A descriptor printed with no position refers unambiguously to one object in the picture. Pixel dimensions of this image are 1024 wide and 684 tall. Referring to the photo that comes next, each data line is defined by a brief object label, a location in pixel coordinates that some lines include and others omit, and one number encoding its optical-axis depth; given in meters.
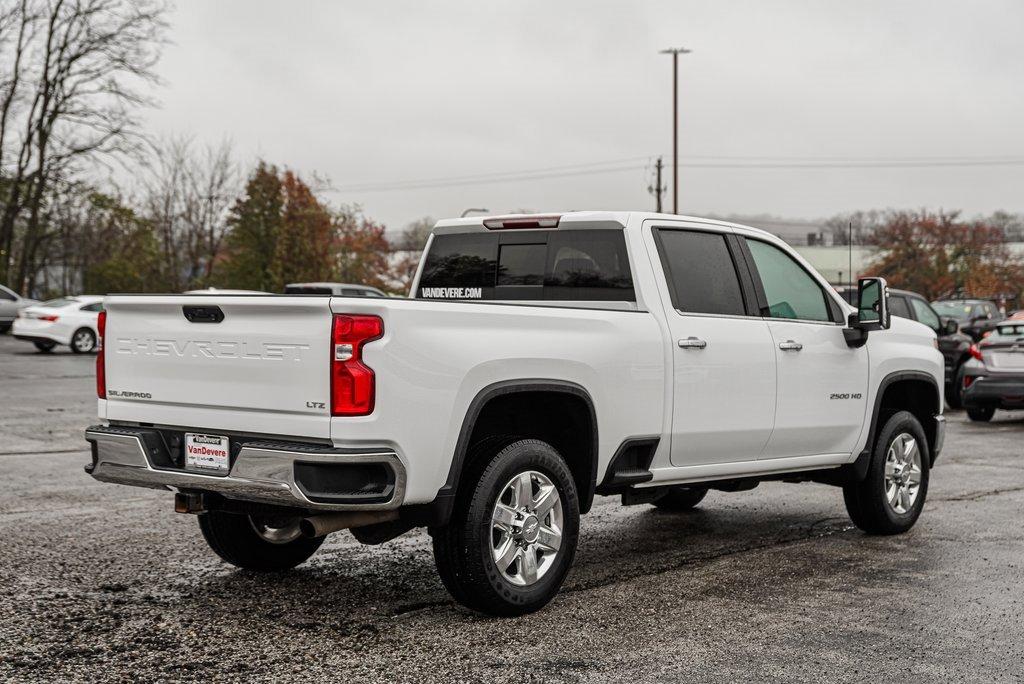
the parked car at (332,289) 23.30
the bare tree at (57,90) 44.28
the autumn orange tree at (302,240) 53.53
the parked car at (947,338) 18.03
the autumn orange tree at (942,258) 72.31
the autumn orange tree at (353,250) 61.59
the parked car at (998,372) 15.80
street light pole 49.22
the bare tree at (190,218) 62.51
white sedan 28.91
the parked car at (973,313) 23.83
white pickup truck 5.03
